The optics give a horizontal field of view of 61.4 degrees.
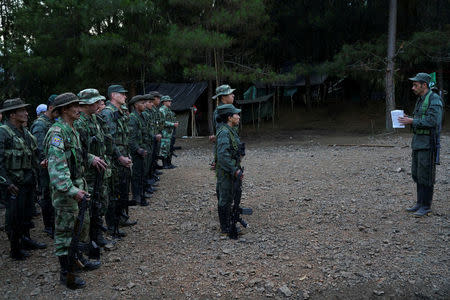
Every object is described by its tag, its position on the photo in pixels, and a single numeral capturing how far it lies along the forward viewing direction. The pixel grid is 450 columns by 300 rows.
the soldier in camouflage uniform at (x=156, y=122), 8.41
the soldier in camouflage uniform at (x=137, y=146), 6.73
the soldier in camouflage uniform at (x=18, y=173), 4.63
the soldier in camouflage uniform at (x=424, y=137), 5.59
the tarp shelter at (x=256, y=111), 23.64
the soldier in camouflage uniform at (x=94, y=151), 4.48
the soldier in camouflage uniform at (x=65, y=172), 3.71
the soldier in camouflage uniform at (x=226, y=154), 4.93
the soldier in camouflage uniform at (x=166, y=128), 10.06
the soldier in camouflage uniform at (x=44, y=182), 5.52
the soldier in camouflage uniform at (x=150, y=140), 7.52
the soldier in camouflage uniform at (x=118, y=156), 5.27
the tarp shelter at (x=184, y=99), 19.91
